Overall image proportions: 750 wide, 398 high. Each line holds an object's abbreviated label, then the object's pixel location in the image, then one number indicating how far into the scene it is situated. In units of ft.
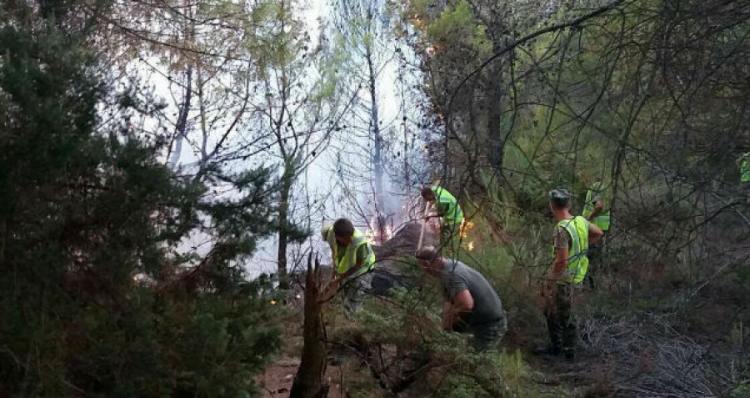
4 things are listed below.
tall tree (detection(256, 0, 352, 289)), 36.55
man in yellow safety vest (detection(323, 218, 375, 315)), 23.85
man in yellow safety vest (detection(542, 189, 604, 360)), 21.45
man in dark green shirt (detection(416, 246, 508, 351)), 20.15
